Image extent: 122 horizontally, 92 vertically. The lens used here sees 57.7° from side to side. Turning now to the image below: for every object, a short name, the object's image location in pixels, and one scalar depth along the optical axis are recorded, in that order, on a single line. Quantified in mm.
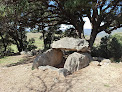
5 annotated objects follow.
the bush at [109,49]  8595
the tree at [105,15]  6980
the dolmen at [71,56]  5902
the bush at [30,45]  16798
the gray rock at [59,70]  4898
